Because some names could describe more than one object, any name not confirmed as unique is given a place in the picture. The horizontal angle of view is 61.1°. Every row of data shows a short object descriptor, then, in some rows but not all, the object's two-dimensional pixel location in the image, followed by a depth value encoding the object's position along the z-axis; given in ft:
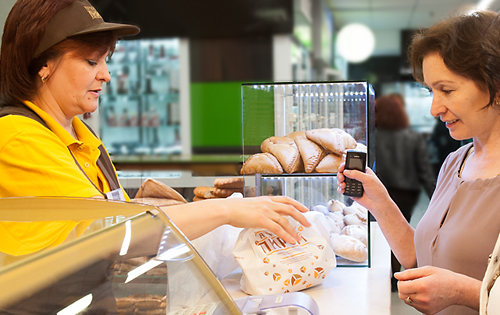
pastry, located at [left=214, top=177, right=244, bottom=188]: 5.07
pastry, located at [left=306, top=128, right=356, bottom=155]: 4.18
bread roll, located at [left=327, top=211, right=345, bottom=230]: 4.25
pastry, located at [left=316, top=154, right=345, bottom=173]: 4.18
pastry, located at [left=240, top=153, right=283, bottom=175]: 4.28
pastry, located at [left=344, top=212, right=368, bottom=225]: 4.26
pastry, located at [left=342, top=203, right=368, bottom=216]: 4.31
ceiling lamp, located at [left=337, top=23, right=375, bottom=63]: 13.12
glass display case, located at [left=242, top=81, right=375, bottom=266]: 4.24
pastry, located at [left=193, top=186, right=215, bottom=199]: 5.15
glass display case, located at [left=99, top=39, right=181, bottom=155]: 16.60
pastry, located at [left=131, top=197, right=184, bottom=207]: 4.77
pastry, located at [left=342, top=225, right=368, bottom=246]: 4.23
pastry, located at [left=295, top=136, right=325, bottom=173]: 4.20
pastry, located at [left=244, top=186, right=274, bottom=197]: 4.40
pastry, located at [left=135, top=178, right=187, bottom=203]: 4.91
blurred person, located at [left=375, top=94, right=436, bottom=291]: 11.07
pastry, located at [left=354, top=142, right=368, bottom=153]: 4.21
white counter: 3.30
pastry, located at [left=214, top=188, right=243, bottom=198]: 5.07
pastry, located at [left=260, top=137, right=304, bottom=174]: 4.24
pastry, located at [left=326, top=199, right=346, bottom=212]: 4.31
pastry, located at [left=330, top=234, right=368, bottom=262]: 4.16
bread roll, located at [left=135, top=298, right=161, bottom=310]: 1.48
